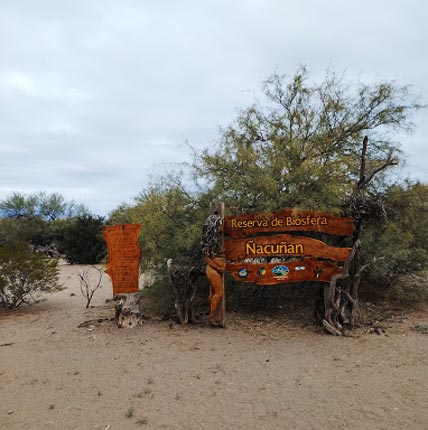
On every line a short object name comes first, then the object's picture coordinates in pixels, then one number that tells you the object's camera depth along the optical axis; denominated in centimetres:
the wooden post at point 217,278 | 739
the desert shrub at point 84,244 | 2400
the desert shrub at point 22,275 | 938
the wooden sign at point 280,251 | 727
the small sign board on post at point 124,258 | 764
